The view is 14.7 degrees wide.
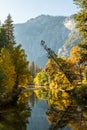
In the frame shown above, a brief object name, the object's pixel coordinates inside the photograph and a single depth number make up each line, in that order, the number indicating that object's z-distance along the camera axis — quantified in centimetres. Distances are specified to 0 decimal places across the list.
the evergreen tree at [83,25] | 4641
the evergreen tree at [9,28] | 10875
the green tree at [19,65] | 6962
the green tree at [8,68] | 6222
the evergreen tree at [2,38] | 8753
